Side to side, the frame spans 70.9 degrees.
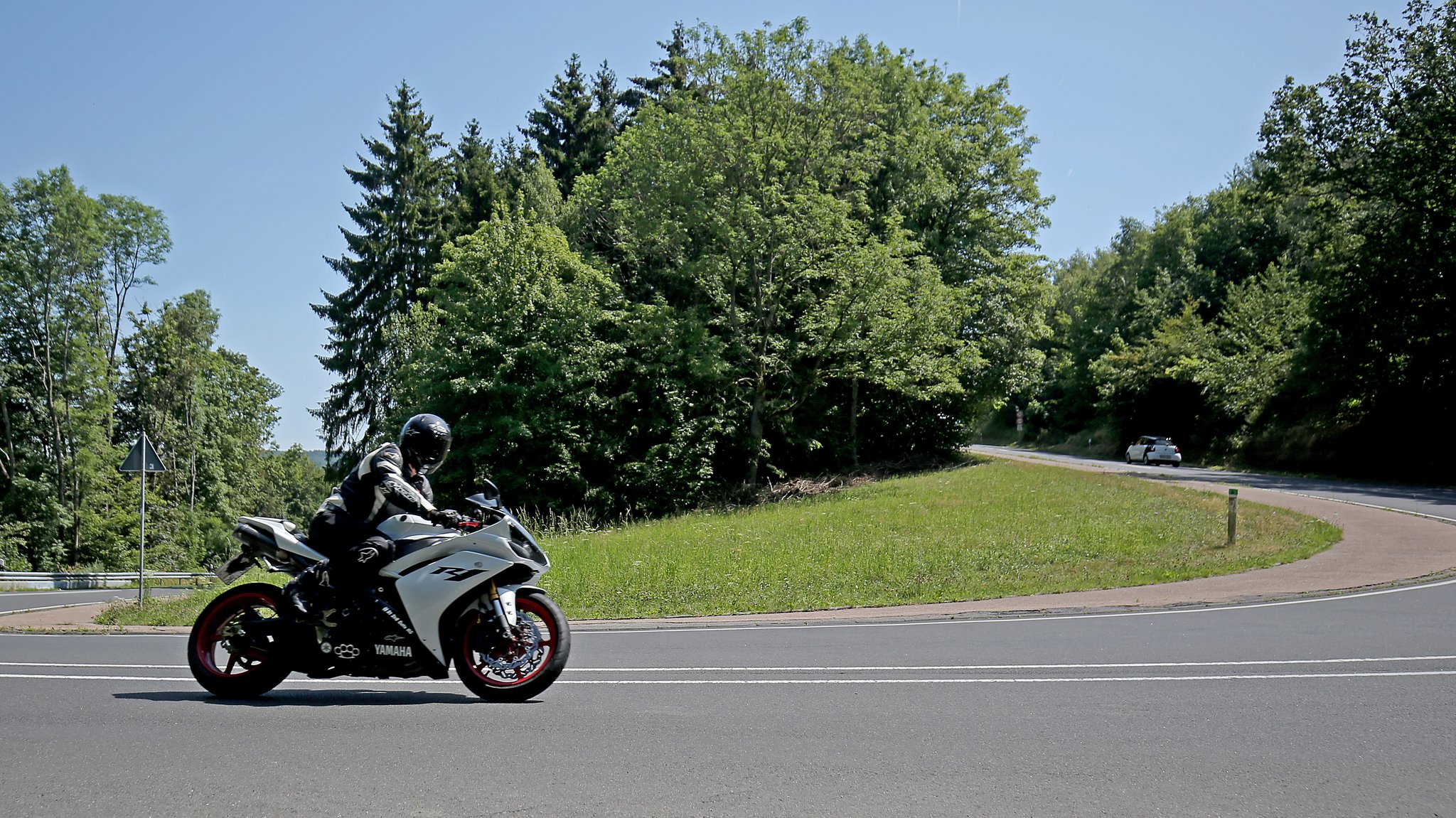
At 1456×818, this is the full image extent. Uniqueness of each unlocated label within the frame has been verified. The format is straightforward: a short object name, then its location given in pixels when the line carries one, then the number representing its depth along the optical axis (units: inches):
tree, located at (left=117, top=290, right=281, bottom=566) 2148.1
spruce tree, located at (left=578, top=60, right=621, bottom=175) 1989.4
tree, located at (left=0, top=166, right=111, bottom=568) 1825.8
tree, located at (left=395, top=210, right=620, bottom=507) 1373.0
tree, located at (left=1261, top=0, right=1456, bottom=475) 1480.1
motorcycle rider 262.1
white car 2043.6
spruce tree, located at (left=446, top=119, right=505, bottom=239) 1806.1
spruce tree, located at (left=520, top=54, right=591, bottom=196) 2034.9
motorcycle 259.1
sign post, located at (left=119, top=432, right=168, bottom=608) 710.5
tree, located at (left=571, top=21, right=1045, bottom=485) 1366.9
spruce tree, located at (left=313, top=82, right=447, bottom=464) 1830.7
